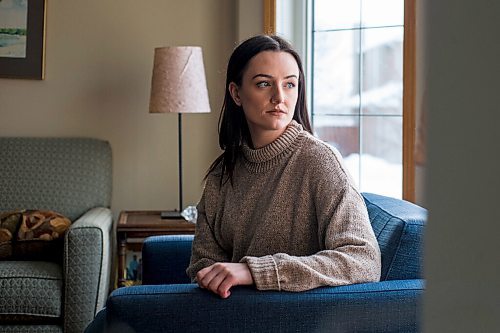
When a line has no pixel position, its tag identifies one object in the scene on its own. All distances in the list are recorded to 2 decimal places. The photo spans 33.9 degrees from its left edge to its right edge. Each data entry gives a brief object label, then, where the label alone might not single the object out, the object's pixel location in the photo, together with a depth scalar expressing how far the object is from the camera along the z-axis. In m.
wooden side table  3.36
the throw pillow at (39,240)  3.26
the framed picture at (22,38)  3.93
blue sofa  1.54
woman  1.61
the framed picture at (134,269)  3.68
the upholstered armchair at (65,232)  3.00
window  2.97
